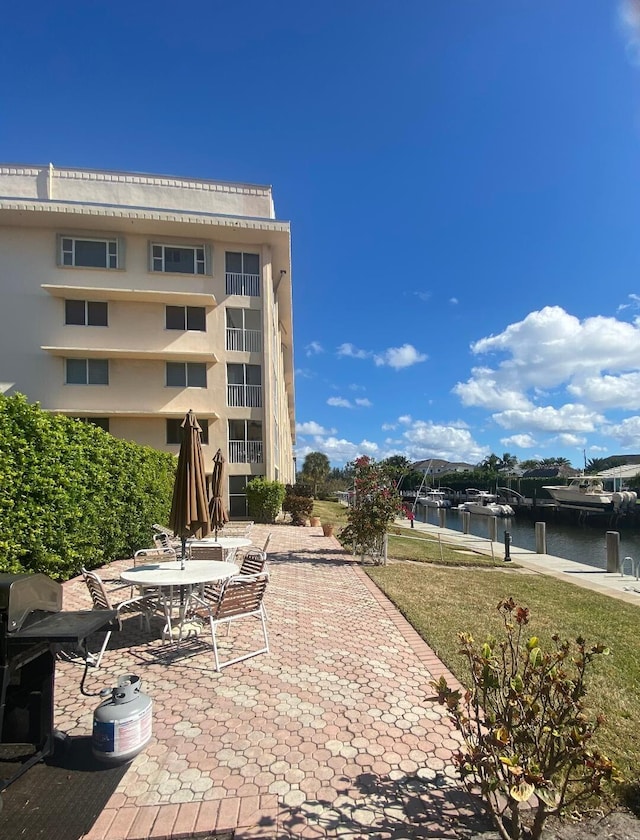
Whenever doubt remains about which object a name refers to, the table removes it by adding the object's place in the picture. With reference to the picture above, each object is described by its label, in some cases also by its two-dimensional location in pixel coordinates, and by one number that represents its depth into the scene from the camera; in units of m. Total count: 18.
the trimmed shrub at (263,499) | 19.09
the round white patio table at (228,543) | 8.05
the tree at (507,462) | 110.81
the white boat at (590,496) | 42.34
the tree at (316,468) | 62.75
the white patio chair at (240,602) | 4.74
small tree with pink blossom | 10.95
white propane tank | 2.96
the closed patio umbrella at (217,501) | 10.15
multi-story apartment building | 19.20
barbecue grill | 2.50
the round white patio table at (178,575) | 5.00
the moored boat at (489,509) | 45.16
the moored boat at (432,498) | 57.66
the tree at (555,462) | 107.32
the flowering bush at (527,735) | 2.02
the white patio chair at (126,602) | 4.81
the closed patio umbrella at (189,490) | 6.10
